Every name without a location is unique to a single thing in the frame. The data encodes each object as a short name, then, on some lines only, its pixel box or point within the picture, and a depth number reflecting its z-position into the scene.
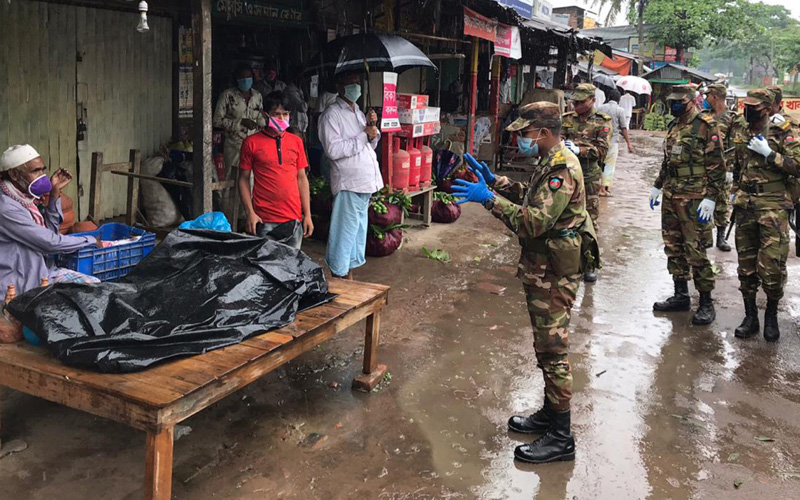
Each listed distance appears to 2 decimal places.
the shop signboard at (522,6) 10.79
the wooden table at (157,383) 2.72
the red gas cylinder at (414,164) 8.38
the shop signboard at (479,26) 10.23
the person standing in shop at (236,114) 7.62
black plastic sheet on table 3.04
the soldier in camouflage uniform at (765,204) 5.57
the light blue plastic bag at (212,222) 4.39
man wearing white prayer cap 3.65
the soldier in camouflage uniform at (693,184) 6.03
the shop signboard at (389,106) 7.48
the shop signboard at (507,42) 11.49
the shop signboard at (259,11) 7.55
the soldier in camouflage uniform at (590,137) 7.06
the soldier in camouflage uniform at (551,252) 3.67
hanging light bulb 4.47
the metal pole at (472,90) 11.35
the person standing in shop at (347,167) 5.77
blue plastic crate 3.98
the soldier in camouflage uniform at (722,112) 6.38
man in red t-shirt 5.00
